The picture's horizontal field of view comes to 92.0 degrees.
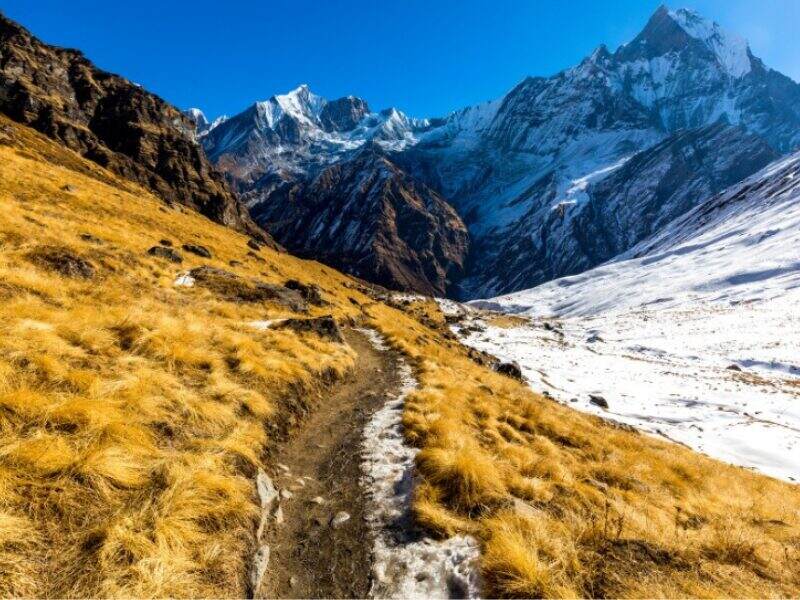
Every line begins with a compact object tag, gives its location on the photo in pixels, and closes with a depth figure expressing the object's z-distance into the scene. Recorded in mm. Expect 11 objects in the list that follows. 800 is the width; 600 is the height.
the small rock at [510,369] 30375
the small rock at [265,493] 5608
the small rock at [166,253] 21719
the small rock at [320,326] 15799
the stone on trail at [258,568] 4473
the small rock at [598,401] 27230
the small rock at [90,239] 18344
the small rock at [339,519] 5957
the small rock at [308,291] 26969
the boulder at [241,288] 19391
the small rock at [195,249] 31100
